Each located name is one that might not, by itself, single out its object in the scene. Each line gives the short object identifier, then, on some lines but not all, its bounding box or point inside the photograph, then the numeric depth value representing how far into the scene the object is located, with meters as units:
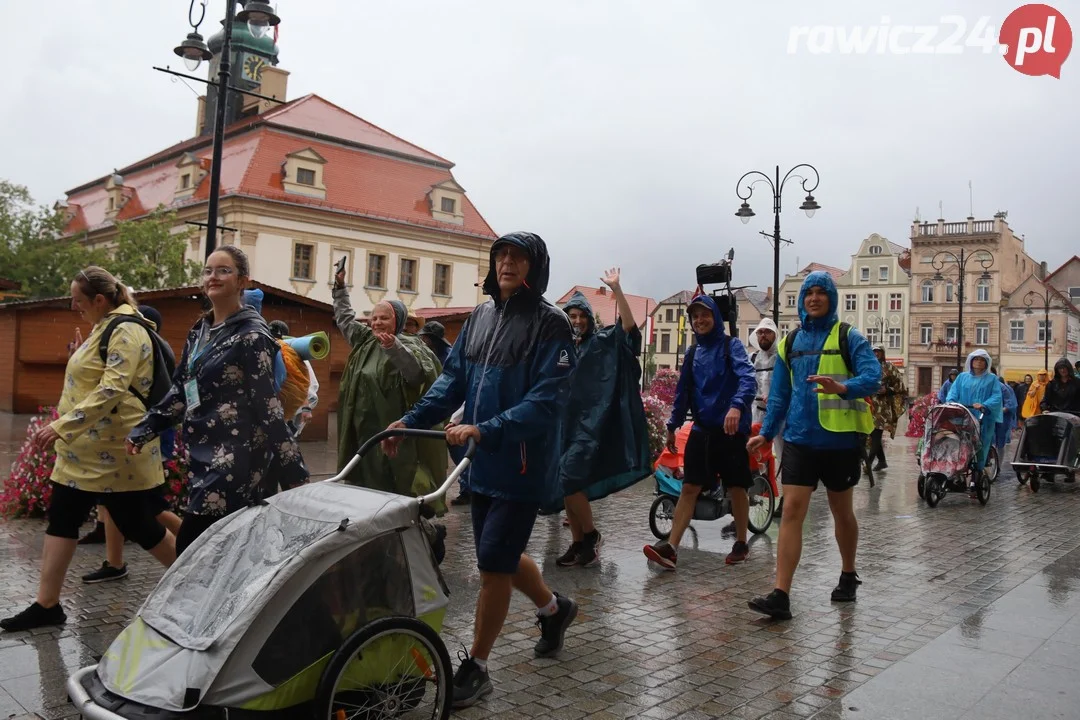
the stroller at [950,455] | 10.65
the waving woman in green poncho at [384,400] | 6.17
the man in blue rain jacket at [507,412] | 3.92
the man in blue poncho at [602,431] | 6.55
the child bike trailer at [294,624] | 2.97
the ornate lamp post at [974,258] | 69.93
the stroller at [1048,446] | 12.47
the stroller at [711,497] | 7.90
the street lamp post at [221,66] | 11.65
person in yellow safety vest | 5.54
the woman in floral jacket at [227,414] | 4.12
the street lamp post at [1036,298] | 67.26
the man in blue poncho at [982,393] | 11.52
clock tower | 59.47
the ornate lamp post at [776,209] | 19.63
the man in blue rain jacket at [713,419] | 6.83
